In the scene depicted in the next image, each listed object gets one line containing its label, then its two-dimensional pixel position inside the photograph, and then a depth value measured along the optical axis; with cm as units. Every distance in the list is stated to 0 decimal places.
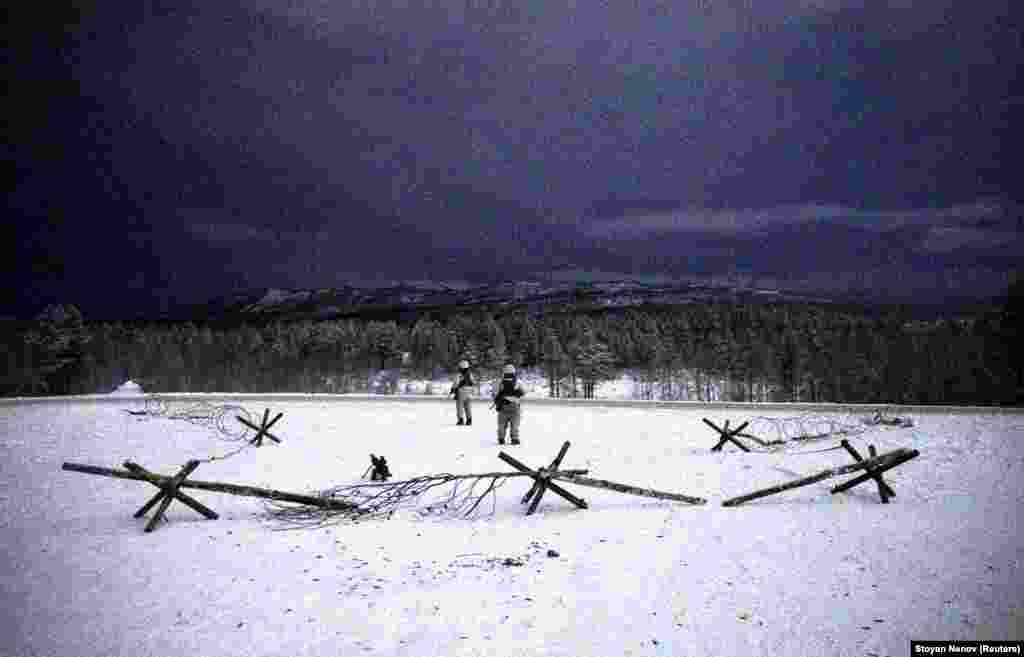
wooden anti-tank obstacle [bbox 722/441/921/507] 987
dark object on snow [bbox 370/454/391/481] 1192
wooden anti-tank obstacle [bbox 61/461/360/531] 937
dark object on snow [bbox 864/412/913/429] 1906
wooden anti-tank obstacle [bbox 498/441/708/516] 970
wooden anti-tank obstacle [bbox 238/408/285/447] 1800
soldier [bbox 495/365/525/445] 1683
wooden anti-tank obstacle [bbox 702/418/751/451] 1544
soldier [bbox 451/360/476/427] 2114
